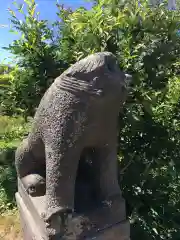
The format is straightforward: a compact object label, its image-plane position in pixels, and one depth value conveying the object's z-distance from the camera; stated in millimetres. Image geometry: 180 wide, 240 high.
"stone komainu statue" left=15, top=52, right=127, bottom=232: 1004
